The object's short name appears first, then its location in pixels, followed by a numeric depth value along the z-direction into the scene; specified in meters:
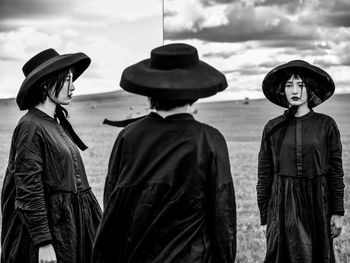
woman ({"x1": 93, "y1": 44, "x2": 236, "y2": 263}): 2.86
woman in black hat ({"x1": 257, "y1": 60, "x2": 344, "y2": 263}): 4.56
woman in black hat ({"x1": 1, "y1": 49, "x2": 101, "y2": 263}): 3.58
